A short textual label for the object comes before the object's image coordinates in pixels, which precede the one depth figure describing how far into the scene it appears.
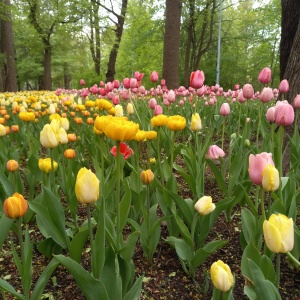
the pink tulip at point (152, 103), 3.15
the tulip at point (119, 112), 2.20
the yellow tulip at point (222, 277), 0.82
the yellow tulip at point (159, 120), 1.82
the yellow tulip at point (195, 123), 1.91
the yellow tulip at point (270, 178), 1.05
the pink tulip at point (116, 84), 4.01
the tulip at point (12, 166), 1.69
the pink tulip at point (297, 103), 2.02
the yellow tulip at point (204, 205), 1.25
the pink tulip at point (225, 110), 2.54
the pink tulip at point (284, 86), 2.28
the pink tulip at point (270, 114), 1.91
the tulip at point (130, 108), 2.69
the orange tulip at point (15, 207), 1.01
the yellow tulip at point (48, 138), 1.55
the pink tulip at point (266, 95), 2.13
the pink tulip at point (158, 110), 2.53
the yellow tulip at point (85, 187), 0.99
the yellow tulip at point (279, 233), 0.86
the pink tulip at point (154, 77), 3.59
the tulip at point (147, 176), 1.49
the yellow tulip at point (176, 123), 1.75
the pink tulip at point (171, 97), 3.31
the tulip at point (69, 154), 1.91
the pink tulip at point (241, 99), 2.89
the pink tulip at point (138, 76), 3.50
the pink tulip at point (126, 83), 3.36
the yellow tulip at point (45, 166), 1.64
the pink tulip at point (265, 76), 2.29
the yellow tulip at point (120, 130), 1.10
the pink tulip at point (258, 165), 1.13
